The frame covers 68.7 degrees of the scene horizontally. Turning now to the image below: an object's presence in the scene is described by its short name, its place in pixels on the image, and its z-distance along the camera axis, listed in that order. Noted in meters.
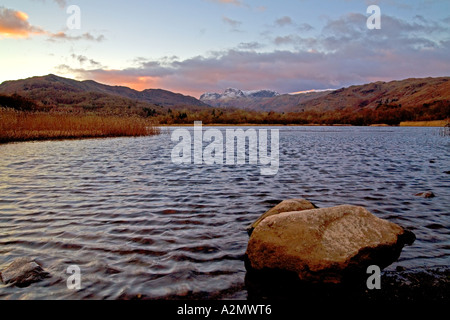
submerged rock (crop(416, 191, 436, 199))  9.68
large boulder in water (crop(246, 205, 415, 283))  4.69
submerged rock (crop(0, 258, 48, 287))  4.48
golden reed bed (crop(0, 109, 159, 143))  28.84
